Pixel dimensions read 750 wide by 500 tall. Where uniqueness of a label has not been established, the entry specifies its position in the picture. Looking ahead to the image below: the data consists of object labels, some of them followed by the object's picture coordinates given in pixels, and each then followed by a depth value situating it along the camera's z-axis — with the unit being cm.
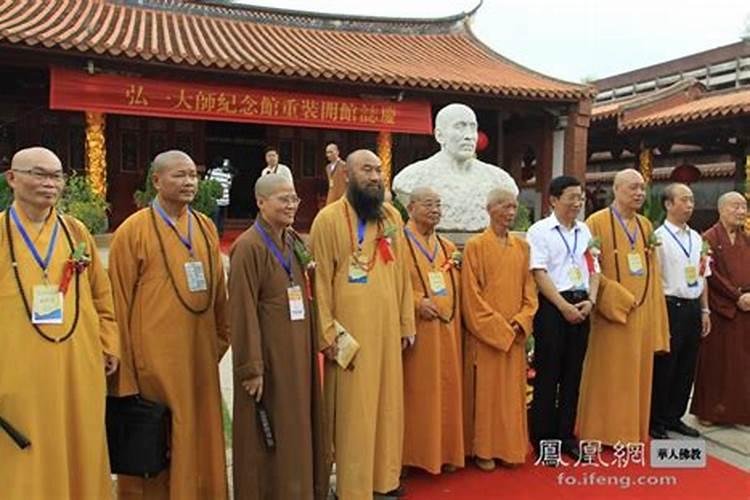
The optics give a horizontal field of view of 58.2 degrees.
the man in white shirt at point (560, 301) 345
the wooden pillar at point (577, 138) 1071
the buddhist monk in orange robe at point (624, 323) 359
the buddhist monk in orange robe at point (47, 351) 224
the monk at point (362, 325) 289
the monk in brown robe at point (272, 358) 257
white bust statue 451
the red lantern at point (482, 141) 1152
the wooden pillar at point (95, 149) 855
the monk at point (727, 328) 411
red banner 824
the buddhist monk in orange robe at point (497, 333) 334
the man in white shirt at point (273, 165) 808
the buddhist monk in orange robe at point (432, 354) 323
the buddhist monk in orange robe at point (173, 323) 261
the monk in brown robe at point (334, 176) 724
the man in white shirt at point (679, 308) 386
